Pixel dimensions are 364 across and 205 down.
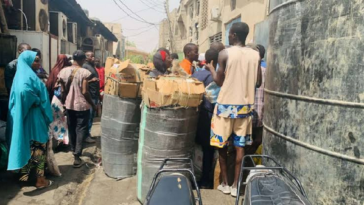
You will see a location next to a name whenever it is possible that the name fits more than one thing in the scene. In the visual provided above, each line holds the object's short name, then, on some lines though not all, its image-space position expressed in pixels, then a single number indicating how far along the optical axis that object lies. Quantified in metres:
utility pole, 24.60
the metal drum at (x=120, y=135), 3.74
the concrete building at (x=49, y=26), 6.68
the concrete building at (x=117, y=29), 42.51
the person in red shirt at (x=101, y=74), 7.13
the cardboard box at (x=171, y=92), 2.80
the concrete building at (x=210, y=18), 9.55
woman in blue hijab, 3.35
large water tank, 1.88
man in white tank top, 2.88
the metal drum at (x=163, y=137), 2.87
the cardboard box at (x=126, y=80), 3.57
